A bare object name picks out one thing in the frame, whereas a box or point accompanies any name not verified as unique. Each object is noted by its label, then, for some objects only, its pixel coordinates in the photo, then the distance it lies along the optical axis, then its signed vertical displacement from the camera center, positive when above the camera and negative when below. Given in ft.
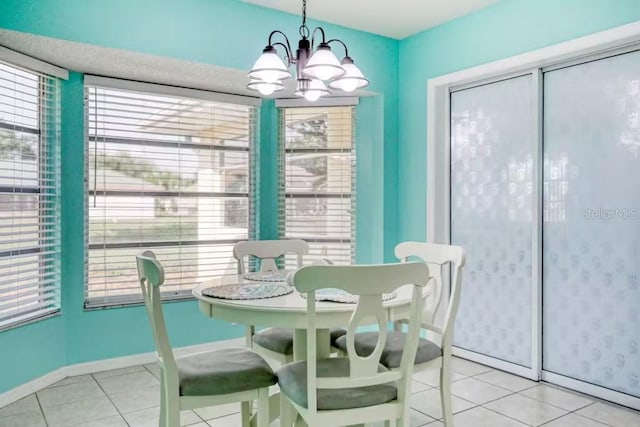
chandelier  7.29 +2.12
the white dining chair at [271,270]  8.46 -1.23
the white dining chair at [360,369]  5.63 -1.88
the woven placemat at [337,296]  6.85 -1.21
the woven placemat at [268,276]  8.84 -1.19
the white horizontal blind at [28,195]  9.62 +0.32
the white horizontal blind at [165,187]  11.43 +0.60
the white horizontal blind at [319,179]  13.50 +0.87
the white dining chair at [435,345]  7.68 -2.15
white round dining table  6.38 -1.30
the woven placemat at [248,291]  7.19 -1.21
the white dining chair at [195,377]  6.26 -2.14
